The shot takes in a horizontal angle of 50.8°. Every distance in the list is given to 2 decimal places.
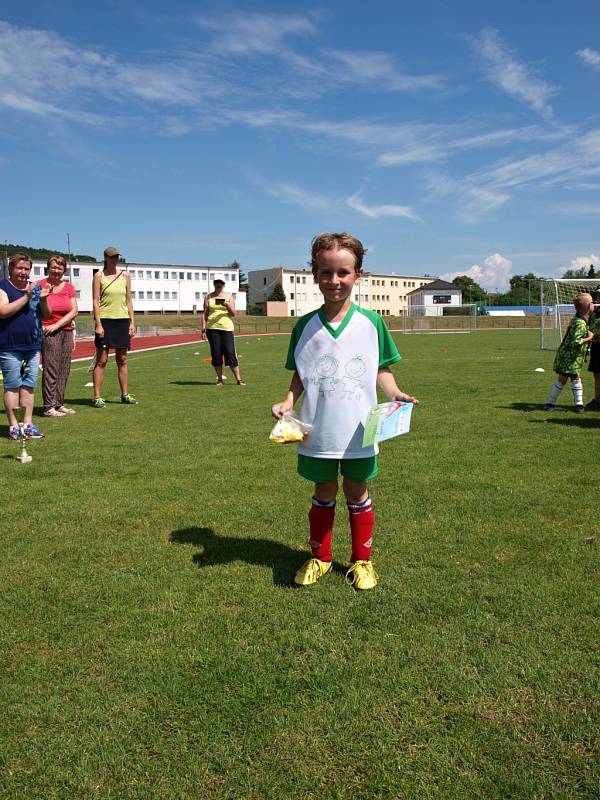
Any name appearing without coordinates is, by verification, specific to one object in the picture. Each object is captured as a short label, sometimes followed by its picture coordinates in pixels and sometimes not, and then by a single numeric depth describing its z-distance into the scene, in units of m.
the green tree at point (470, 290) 133.50
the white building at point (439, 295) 101.62
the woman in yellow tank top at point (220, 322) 12.24
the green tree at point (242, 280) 126.12
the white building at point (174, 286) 87.69
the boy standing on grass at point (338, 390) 3.38
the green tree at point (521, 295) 126.94
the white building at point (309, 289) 106.31
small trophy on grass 6.23
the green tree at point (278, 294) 102.81
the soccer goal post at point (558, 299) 26.83
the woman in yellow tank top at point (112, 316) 9.72
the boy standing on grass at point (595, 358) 9.47
